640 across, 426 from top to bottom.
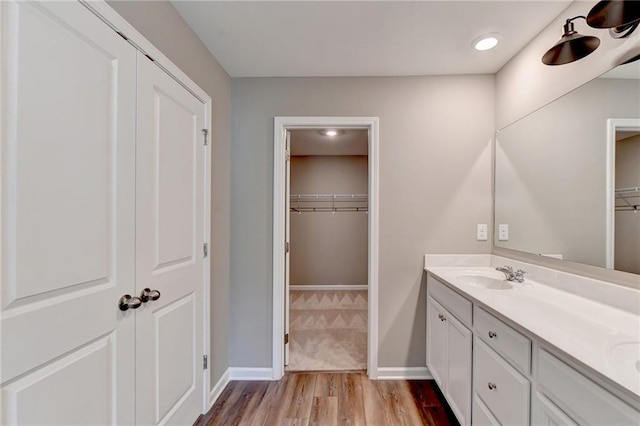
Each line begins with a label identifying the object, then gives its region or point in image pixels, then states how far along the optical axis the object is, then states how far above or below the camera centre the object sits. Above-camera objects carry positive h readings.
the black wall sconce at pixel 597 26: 1.04 +0.81
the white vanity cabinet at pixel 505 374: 0.80 -0.64
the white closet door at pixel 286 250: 2.28 -0.31
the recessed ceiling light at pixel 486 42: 1.68 +1.12
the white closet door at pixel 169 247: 1.22 -0.18
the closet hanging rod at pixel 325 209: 4.70 +0.08
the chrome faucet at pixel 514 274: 1.69 -0.38
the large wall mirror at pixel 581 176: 1.20 +0.22
